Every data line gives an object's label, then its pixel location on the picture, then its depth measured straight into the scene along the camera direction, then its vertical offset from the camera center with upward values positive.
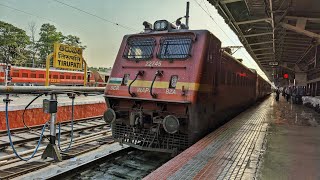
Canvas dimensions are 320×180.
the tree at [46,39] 54.72 +8.47
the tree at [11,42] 46.00 +6.93
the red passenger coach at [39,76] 32.03 +1.06
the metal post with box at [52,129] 6.22 -0.93
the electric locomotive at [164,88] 6.41 -0.02
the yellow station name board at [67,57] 13.46 +1.35
